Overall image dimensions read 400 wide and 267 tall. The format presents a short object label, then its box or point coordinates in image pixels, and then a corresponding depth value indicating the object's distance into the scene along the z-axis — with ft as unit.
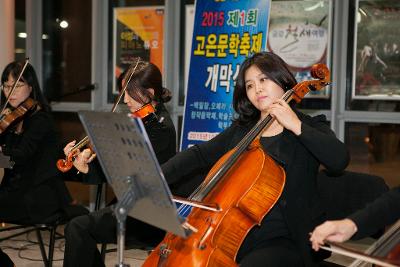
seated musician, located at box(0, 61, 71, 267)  10.36
